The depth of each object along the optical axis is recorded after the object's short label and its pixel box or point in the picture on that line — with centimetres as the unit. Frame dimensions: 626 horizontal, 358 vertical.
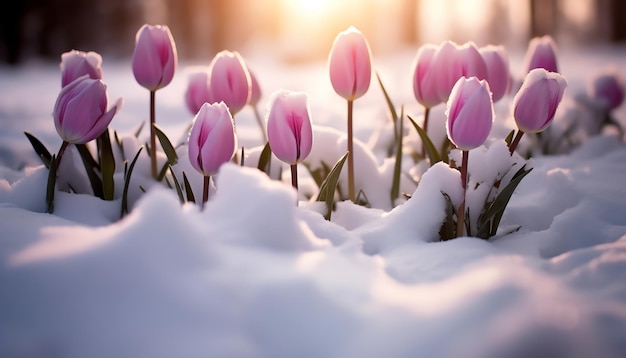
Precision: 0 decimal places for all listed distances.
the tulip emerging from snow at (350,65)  116
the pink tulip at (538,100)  96
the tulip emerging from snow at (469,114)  91
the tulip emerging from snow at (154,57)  123
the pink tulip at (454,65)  122
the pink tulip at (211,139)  97
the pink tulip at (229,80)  121
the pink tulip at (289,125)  98
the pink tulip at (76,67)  123
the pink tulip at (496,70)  134
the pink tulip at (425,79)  130
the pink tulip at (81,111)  105
